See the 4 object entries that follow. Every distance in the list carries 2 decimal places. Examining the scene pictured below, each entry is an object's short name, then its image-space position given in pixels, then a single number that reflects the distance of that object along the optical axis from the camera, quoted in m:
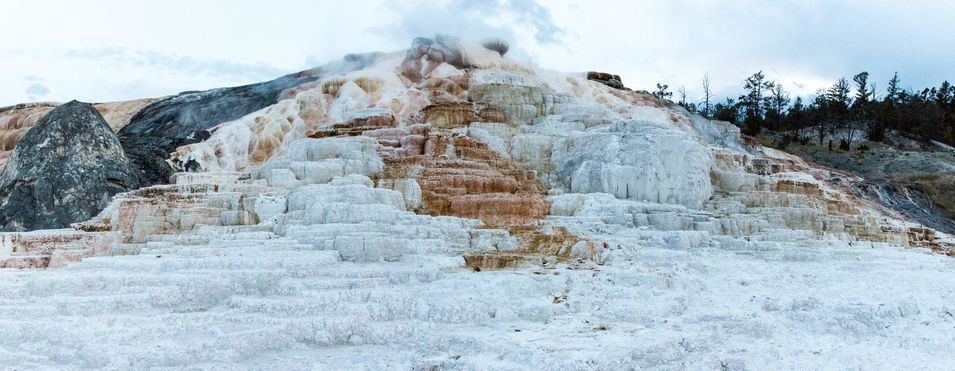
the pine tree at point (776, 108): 44.81
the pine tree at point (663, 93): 50.81
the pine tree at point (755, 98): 46.28
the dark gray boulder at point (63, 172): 19.52
